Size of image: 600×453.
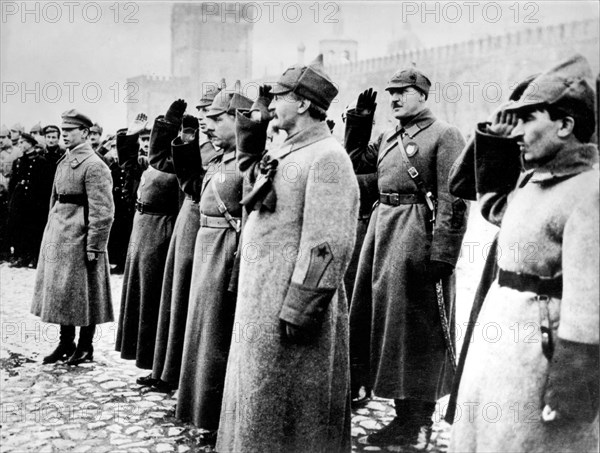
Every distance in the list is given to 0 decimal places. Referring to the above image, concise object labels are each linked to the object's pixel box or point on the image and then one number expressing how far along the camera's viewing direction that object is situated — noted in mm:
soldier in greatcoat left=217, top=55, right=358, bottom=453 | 3107
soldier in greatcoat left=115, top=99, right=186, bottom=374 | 5527
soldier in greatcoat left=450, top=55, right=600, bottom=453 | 2160
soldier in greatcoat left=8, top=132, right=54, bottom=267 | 11305
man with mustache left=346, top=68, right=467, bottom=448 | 4211
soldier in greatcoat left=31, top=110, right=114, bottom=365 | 5973
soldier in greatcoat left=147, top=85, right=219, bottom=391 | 4844
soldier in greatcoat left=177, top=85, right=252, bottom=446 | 4238
